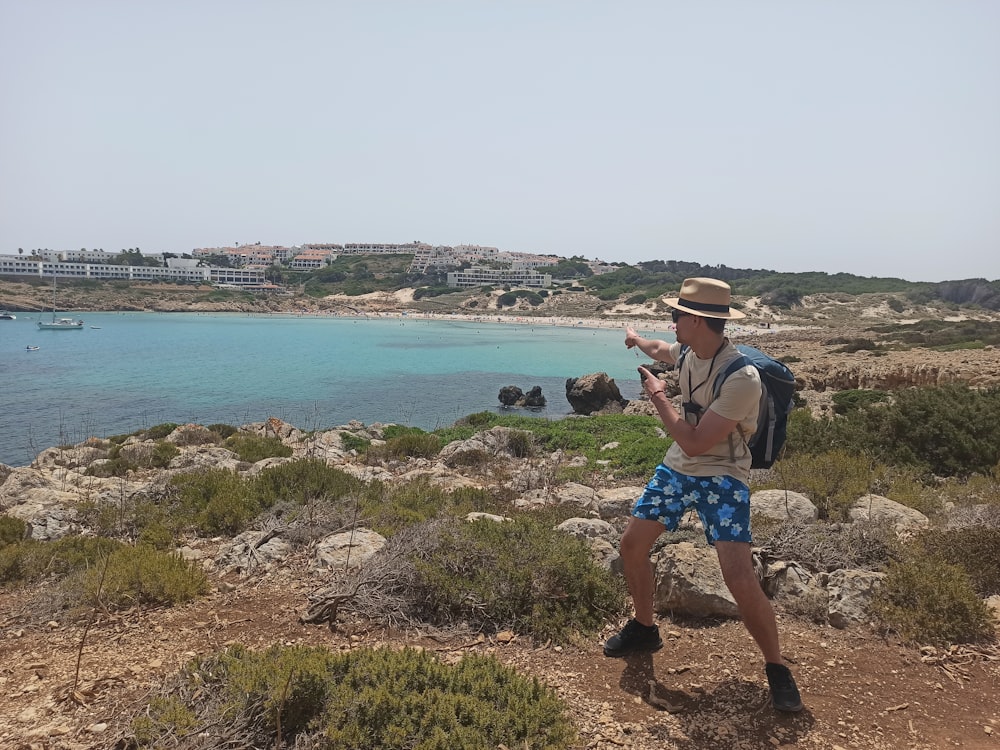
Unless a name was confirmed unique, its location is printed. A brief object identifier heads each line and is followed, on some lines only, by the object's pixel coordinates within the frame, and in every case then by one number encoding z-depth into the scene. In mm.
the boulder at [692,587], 3934
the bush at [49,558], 4949
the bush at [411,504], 5777
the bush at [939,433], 8156
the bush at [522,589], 3914
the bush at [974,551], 4332
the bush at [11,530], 5953
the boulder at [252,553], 5043
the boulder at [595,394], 26062
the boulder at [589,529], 5492
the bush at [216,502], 6246
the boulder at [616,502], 7359
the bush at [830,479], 6199
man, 3023
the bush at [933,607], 3664
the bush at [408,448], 13078
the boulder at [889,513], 5332
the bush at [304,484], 6543
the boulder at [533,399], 28922
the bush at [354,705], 2627
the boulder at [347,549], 4844
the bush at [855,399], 15086
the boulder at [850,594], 3893
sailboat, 70194
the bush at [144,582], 4211
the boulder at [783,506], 5703
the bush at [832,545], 4586
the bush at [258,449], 11547
